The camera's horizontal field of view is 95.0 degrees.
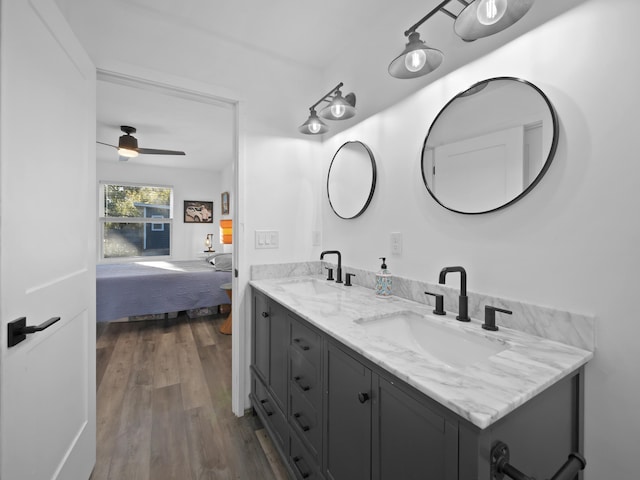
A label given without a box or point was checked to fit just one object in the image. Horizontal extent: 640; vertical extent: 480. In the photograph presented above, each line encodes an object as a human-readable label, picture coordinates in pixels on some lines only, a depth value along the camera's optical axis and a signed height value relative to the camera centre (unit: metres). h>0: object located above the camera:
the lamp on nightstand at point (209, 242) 6.09 -0.12
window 5.43 +0.31
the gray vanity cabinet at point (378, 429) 0.69 -0.53
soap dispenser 1.54 -0.24
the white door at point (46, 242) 0.90 -0.03
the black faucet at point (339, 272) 1.92 -0.23
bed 3.38 -0.66
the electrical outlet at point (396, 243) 1.59 -0.03
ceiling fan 3.68 +1.17
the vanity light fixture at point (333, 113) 1.68 +0.74
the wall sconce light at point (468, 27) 0.89 +0.71
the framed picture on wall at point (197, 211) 5.98 +0.52
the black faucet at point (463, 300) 1.14 -0.24
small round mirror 1.82 +0.39
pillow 4.14 -0.38
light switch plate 2.05 -0.01
